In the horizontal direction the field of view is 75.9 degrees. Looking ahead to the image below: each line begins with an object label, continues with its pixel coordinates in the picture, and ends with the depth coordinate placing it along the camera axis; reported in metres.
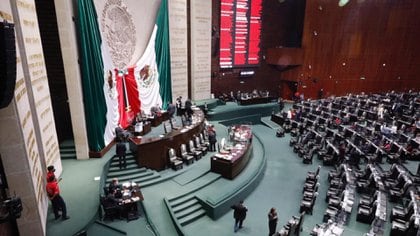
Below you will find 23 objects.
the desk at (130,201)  8.50
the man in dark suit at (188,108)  16.73
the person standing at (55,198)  7.25
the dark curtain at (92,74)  10.33
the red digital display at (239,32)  22.95
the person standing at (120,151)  10.36
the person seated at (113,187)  8.67
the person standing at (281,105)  23.82
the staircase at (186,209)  9.42
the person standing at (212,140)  13.95
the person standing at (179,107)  17.63
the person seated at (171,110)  15.80
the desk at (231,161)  11.44
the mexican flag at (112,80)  10.66
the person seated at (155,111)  15.51
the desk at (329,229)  7.80
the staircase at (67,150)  11.24
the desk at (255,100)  23.18
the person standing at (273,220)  8.39
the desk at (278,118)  21.06
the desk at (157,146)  11.19
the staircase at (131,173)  10.44
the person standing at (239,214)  8.84
